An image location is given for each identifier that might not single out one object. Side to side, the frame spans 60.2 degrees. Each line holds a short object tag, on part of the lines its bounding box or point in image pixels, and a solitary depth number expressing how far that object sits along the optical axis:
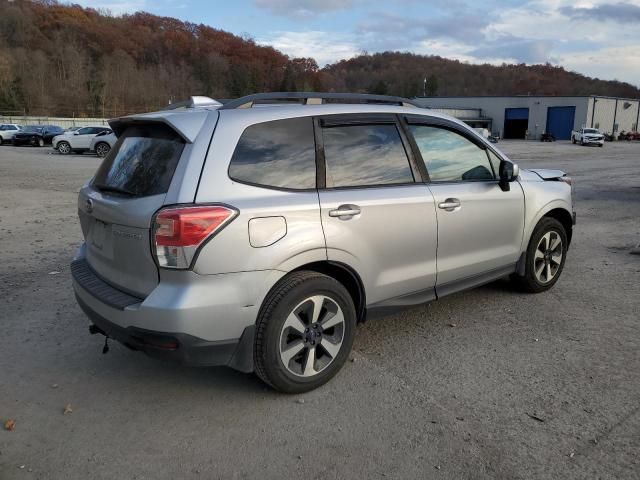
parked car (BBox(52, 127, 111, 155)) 30.52
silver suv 3.10
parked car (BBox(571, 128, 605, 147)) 50.28
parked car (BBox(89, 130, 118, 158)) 27.96
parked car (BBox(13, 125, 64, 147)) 37.19
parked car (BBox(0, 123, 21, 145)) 38.94
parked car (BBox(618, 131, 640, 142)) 69.31
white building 70.38
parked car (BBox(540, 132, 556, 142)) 62.84
